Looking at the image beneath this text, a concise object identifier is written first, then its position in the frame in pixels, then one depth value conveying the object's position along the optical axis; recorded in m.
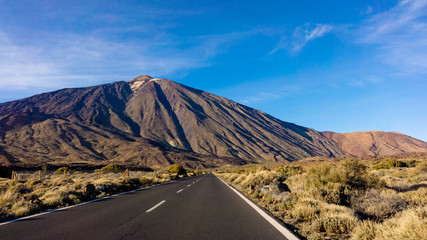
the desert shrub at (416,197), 7.59
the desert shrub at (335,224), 5.41
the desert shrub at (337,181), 8.42
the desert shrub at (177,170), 52.96
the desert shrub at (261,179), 15.96
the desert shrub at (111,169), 51.38
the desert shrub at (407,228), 3.88
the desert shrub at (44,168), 56.05
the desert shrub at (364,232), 4.48
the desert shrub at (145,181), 23.85
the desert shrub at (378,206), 6.20
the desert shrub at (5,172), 31.53
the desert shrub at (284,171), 26.63
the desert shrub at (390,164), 26.45
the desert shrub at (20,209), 7.87
